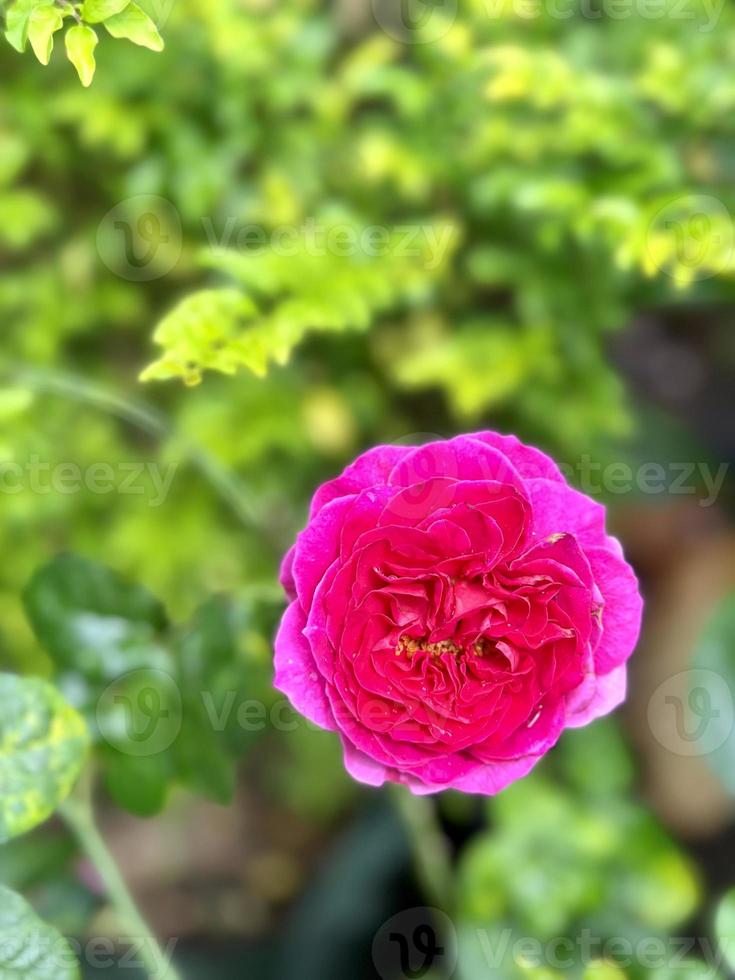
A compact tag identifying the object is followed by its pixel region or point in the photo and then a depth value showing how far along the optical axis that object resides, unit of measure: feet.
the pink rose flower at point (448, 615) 1.64
